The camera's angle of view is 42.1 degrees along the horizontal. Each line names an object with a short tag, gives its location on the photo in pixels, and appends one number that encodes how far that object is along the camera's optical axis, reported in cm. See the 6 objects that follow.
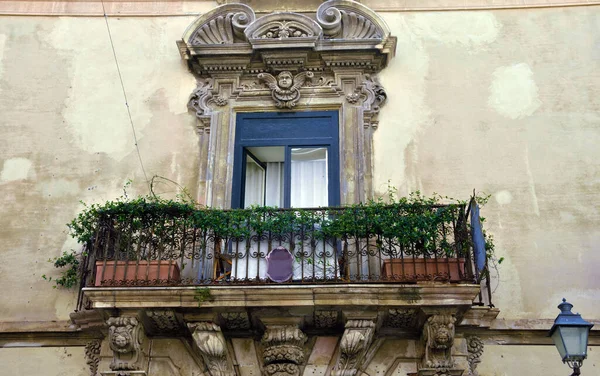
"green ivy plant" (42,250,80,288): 870
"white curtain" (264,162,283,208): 957
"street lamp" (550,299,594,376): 666
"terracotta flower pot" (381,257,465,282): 787
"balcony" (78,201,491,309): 777
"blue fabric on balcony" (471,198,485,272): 803
